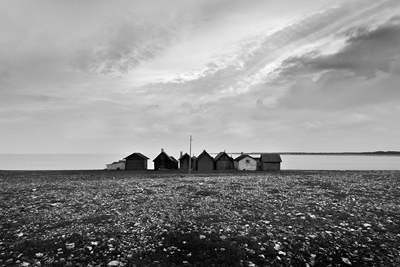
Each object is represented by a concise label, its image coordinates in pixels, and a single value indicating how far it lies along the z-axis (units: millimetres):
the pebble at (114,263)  8738
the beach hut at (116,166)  66812
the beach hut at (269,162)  64275
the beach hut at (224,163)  66625
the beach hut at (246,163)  65625
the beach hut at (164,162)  67375
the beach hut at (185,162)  67344
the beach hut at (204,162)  65875
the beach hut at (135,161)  66438
